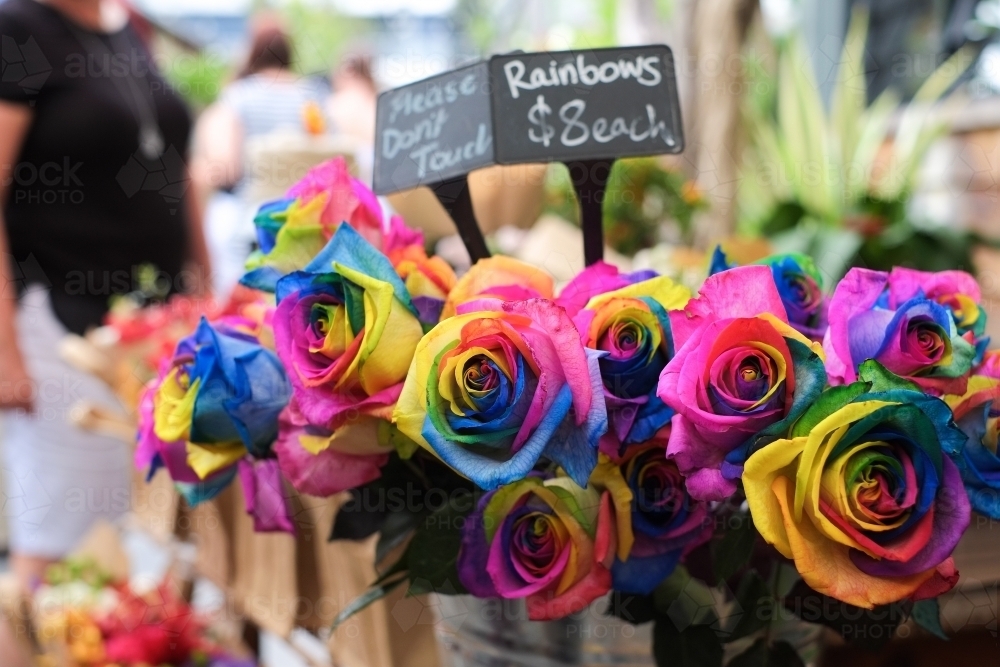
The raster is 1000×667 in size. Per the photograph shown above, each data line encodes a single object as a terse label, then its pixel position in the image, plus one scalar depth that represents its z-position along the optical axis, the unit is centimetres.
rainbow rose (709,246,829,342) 50
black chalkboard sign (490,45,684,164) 57
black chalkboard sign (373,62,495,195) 58
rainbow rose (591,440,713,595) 44
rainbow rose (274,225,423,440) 45
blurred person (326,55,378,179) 235
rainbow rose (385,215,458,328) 50
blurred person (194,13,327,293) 224
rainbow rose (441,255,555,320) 49
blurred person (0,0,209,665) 158
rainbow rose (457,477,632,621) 43
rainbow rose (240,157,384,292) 54
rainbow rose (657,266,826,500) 39
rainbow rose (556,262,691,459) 44
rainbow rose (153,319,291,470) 51
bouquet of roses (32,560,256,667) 137
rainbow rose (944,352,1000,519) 43
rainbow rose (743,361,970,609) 37
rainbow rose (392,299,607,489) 39
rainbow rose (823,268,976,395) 43
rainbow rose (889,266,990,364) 49
